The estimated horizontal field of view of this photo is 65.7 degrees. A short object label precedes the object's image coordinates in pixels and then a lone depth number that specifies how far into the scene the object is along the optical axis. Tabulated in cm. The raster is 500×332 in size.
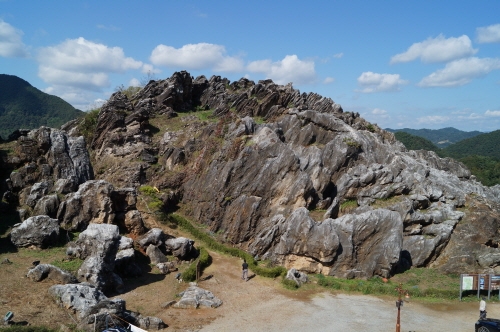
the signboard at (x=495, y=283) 2671
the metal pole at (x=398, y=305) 1850
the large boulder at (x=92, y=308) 1875
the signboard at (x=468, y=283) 2642
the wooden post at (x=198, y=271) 2925
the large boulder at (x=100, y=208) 3316
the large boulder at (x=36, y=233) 2928
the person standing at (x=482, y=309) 2172
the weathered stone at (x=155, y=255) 3137
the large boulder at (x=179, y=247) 3272
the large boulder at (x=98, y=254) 2475
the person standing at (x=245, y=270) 2962
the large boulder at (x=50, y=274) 2358
